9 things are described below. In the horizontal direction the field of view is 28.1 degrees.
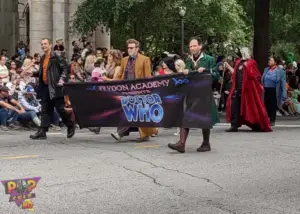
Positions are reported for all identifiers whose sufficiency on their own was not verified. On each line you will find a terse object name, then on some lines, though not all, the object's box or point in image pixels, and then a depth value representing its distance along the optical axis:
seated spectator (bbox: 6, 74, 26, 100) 14.08
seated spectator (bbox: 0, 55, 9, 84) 15.08
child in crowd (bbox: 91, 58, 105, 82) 15.20
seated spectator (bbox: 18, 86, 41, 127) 13.78
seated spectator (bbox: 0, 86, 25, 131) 13.63
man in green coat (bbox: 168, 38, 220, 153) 9.59
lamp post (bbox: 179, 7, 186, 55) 23.52
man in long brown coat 10.50
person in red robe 12.94
